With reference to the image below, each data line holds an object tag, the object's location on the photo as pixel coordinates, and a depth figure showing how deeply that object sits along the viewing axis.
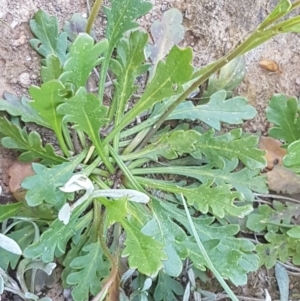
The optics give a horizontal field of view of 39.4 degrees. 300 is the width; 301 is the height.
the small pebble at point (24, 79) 0.20
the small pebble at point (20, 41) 0.20
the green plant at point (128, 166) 0.18
